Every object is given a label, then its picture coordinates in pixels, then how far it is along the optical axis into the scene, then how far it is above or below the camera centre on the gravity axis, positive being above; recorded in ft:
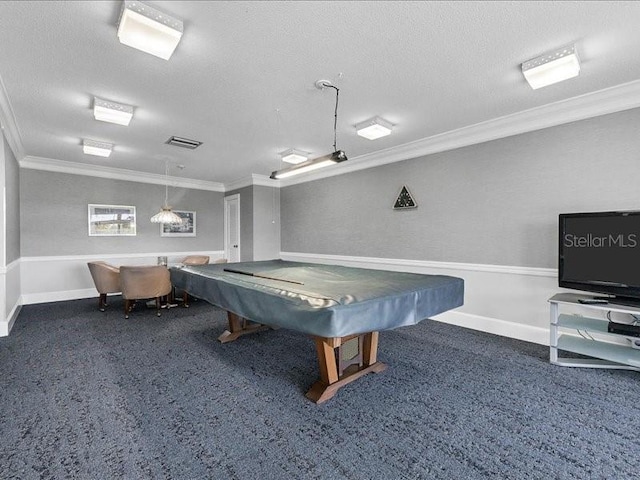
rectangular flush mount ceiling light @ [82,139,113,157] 14.70 +4.40
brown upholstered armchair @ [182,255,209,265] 20.68 -1.65
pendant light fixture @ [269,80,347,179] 9.26 +2.45
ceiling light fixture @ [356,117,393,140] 11.84 +4.31
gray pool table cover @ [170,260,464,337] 5.90 -1.40
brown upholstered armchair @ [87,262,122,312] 16.10 -2.27
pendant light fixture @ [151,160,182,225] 17.51 +1.11
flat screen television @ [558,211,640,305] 8.93 -0.57
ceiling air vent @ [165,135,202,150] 14.46 +4.60
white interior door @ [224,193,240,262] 24.41 +0.68
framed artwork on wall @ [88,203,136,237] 19.98 +1.08
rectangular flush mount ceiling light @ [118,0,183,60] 6.06 +4.39
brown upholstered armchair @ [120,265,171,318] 14.92 -2.30
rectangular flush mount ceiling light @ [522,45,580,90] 7.57 +4.42
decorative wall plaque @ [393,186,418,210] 15.34 +1.80
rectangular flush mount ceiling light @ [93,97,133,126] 10.20 +4.32
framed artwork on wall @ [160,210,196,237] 22.98 +0.70
